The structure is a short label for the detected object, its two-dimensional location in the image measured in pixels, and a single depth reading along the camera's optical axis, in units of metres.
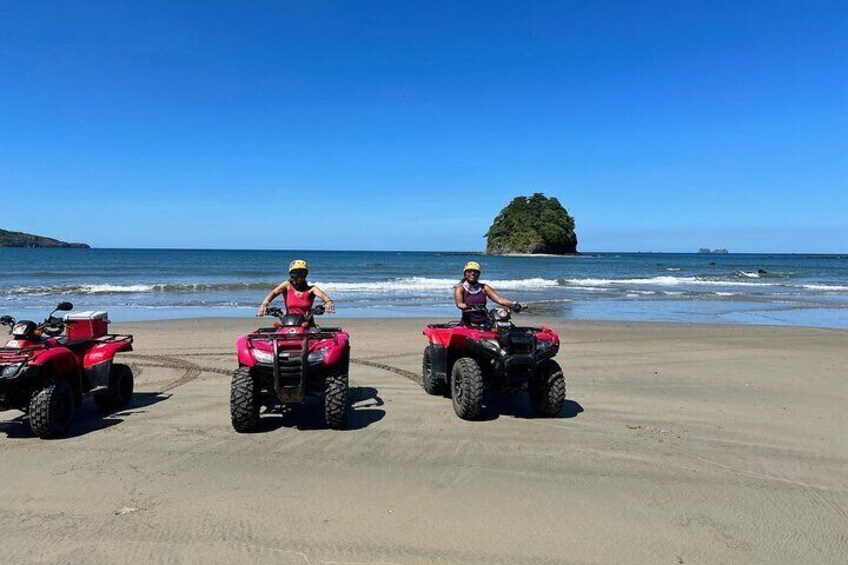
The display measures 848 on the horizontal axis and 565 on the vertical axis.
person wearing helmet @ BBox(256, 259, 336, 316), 6.61
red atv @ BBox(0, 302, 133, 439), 5.20
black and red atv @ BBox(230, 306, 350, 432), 5.42
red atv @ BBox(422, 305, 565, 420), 5.88
